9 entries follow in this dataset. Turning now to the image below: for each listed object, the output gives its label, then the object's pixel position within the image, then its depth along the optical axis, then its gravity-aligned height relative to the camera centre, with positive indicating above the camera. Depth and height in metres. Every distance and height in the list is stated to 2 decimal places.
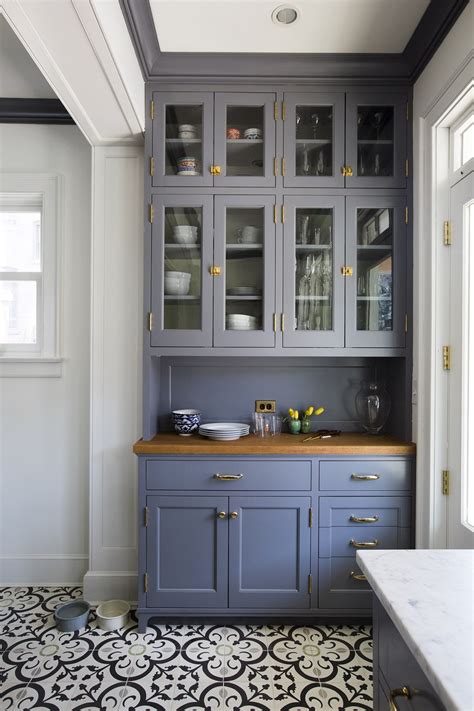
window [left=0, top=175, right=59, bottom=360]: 2.50 +0.47
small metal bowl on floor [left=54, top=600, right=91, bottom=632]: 2.04 -1.34
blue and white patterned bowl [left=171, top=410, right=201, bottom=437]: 2.23 -0.37
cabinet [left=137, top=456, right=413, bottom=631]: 2.01 -0.89
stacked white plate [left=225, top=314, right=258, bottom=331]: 2.12 +0.17
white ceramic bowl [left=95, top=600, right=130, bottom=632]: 2.05 -1.34
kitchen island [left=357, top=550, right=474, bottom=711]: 0.58 -0.45
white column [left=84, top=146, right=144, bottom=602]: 2.29 -0.03
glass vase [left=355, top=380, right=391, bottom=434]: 2.30 -0.28
